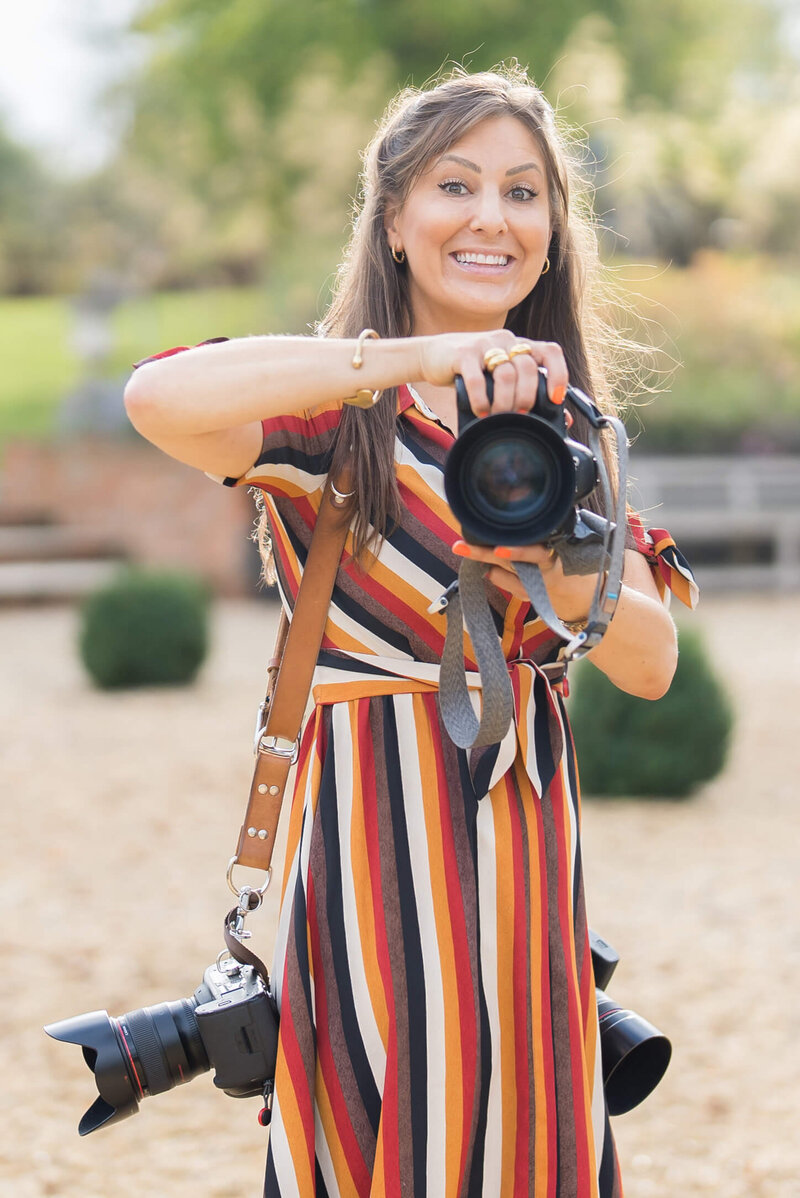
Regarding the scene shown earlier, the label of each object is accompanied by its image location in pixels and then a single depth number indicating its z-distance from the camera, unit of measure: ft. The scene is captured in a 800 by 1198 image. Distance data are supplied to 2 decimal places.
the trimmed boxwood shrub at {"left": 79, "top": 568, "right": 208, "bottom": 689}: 31.68
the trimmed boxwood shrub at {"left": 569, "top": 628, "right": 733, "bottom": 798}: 21.25
